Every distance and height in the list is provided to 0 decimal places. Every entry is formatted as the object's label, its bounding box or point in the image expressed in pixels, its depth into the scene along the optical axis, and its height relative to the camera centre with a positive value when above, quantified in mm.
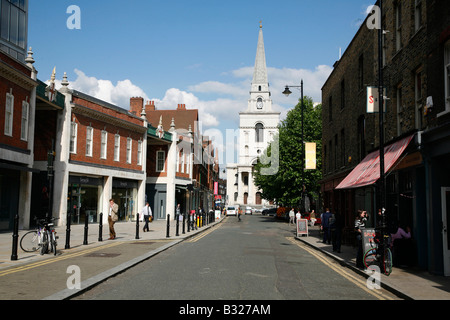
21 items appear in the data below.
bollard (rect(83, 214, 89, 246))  17328 -1588
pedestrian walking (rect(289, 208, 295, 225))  43031 -1570
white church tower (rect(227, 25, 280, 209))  119062 +19699
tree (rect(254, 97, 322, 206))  50500 +4989
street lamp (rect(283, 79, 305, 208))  31597 +7730
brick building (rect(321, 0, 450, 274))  11898 +2755
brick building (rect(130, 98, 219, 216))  46438 +4151
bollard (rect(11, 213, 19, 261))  12281 -1321
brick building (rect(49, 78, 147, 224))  30203 +2935
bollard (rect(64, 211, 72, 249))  15344 -1411
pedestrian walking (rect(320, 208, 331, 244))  21359 -1286
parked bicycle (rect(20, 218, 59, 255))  13938 -1421
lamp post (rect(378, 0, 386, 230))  11875 +1472
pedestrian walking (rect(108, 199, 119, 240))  19938 -854
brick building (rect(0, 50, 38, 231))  22203 +3205
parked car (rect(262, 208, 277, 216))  77506 -2419
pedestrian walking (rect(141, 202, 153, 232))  27197 -1019
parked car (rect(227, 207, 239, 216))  77575 -2275
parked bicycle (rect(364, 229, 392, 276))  11289 -1444
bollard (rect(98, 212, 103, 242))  18969 -1661
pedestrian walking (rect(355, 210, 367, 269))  12529 -1560
